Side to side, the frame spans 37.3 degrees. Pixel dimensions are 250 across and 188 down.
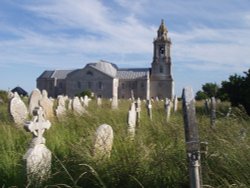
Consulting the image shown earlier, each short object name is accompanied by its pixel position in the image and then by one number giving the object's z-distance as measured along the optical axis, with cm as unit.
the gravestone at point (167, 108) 1148
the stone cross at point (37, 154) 383
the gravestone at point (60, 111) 910
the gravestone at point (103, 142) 437
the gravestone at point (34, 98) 1093
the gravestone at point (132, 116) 751
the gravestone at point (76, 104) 1190
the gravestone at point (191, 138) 270
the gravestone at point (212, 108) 781
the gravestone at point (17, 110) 822
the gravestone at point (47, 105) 1011
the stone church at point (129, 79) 8233
